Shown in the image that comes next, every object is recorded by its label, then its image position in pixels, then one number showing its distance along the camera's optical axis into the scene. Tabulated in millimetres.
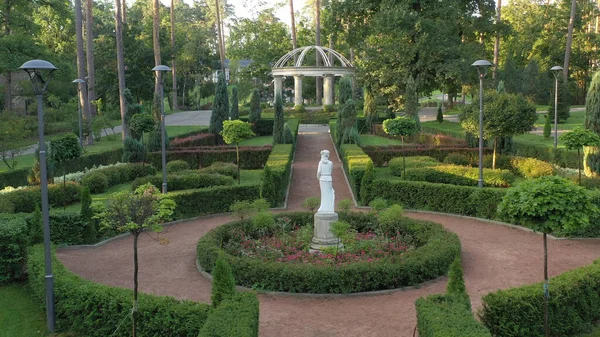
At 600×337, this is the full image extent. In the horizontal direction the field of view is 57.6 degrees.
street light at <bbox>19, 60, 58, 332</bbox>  9438
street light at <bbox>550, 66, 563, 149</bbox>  26281
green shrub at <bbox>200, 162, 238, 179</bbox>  22927
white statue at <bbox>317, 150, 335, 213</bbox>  13058
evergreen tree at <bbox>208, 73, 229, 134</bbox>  34750
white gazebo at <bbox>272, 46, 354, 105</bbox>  48750
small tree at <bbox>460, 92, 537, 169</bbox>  21656
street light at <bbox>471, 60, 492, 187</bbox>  18375
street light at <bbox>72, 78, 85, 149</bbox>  28178
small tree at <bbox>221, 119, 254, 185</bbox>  22156
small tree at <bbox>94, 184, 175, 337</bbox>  8336
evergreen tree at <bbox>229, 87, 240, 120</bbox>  41250
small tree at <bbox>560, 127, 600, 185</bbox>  18625
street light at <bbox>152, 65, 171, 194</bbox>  18703
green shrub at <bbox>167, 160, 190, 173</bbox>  23969
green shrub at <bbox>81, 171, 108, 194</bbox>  21172
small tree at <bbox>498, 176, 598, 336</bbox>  7996
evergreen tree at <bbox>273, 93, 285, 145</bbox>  30406
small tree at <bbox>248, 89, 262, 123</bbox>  41281
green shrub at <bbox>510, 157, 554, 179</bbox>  20781
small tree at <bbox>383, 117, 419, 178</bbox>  22812
